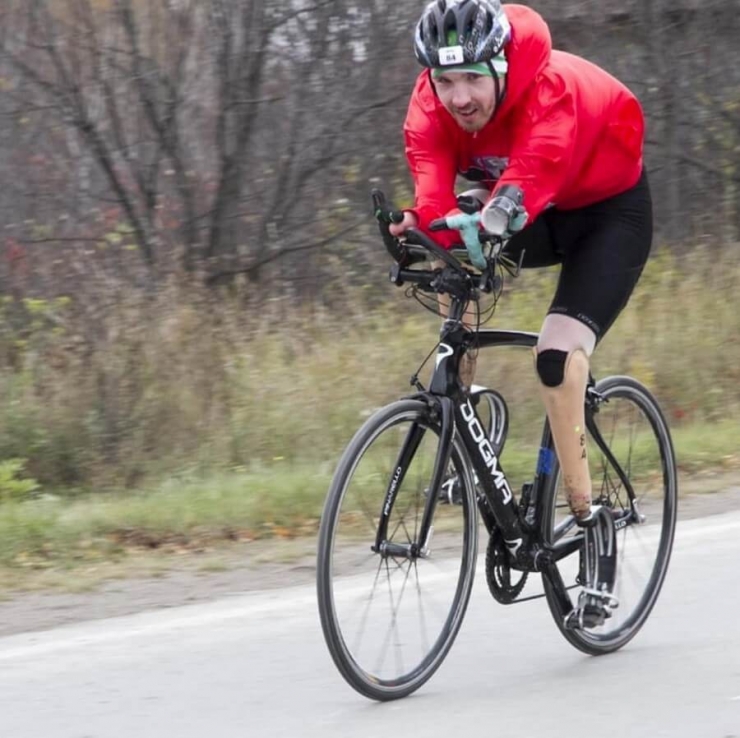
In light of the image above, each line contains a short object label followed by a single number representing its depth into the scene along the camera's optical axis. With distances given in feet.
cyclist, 27.63
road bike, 28.09
